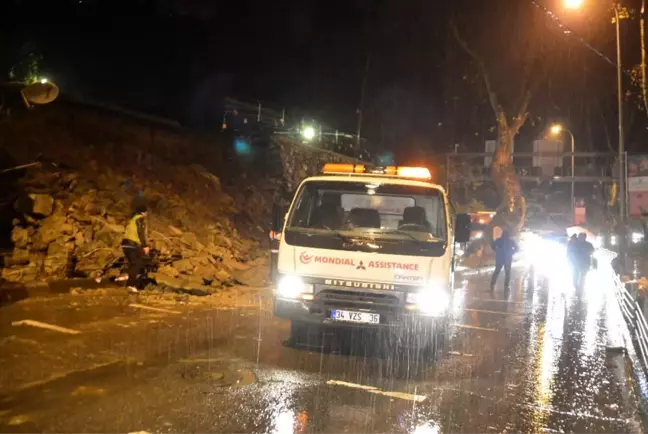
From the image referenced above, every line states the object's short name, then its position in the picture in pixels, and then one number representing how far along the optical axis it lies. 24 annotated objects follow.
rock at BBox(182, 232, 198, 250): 13.18
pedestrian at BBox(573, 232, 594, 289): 15.54
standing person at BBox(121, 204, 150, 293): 10.74
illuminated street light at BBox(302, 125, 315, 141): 26.17
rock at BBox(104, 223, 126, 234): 11.91
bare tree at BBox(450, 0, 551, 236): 26.45
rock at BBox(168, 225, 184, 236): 13.24
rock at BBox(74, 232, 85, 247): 11.24
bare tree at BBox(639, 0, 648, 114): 16.55
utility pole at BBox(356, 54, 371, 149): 33.94
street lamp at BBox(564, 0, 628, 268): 18.52
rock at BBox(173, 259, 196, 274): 12.09
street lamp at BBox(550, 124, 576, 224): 39.84
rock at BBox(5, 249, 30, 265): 10.33
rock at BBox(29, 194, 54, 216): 10.79
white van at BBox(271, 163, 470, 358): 7.31
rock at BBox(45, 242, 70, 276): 10.75
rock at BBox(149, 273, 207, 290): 11.23
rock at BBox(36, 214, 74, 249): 10.76
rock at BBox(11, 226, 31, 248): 10.45
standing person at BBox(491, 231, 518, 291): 15.27
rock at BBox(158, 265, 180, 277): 11.66
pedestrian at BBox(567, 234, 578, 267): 15.81
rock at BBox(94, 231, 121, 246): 11.68
